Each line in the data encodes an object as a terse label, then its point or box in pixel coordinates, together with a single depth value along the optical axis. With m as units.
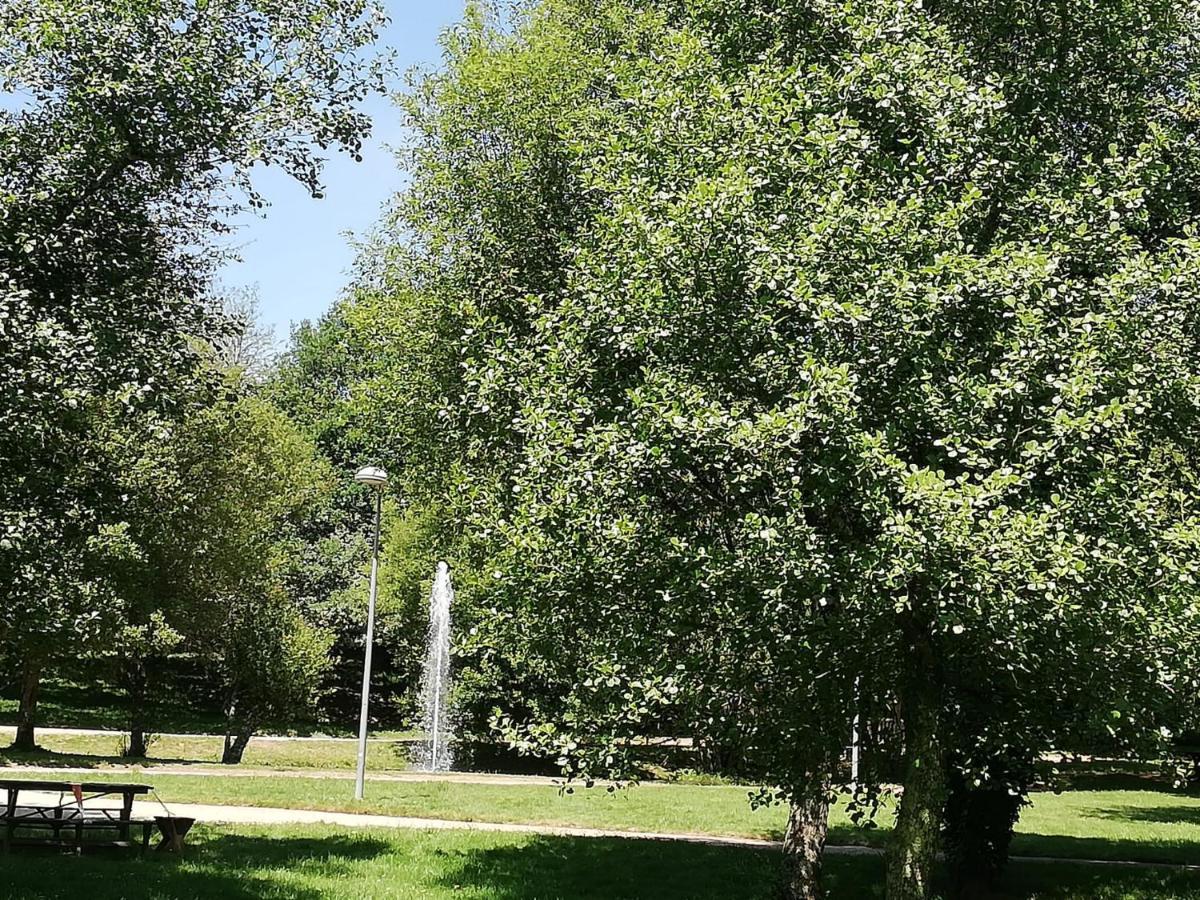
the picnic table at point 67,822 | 11.79
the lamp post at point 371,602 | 17.66
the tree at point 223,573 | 26.08
